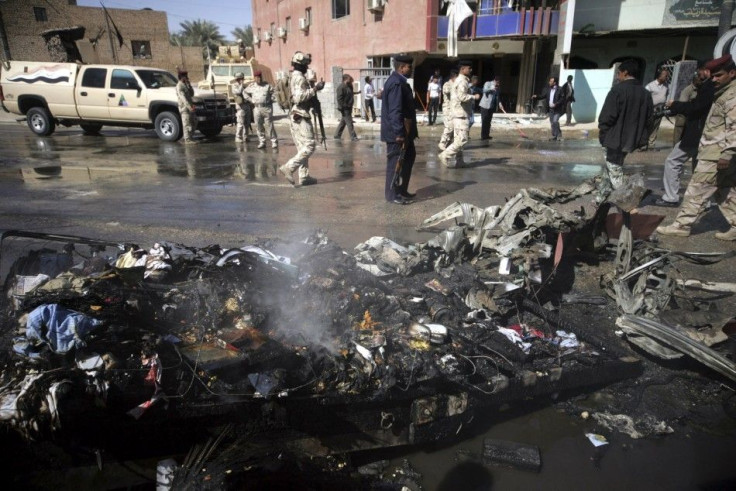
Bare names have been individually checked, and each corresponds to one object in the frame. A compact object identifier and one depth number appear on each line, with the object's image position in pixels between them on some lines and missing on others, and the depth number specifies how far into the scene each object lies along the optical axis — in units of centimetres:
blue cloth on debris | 268
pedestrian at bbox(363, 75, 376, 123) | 1777
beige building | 3192
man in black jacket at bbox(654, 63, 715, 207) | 541
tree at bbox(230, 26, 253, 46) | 5750
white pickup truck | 1309
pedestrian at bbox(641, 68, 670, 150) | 1089
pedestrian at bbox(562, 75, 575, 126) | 1325
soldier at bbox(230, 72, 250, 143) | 1280
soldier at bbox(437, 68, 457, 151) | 894
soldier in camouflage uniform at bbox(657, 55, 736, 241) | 488
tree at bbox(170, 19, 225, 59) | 5547
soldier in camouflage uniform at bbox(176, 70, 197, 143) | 1205
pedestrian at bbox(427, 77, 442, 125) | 1664
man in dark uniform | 617
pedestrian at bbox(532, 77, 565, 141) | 1304
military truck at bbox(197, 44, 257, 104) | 2288
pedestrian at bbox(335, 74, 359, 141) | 1310
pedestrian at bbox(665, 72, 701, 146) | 630
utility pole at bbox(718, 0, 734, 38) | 1062
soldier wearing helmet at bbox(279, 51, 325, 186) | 716
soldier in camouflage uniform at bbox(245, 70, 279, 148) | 1162
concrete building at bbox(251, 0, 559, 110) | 1922
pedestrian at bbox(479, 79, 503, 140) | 1348
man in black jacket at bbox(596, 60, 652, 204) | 569
